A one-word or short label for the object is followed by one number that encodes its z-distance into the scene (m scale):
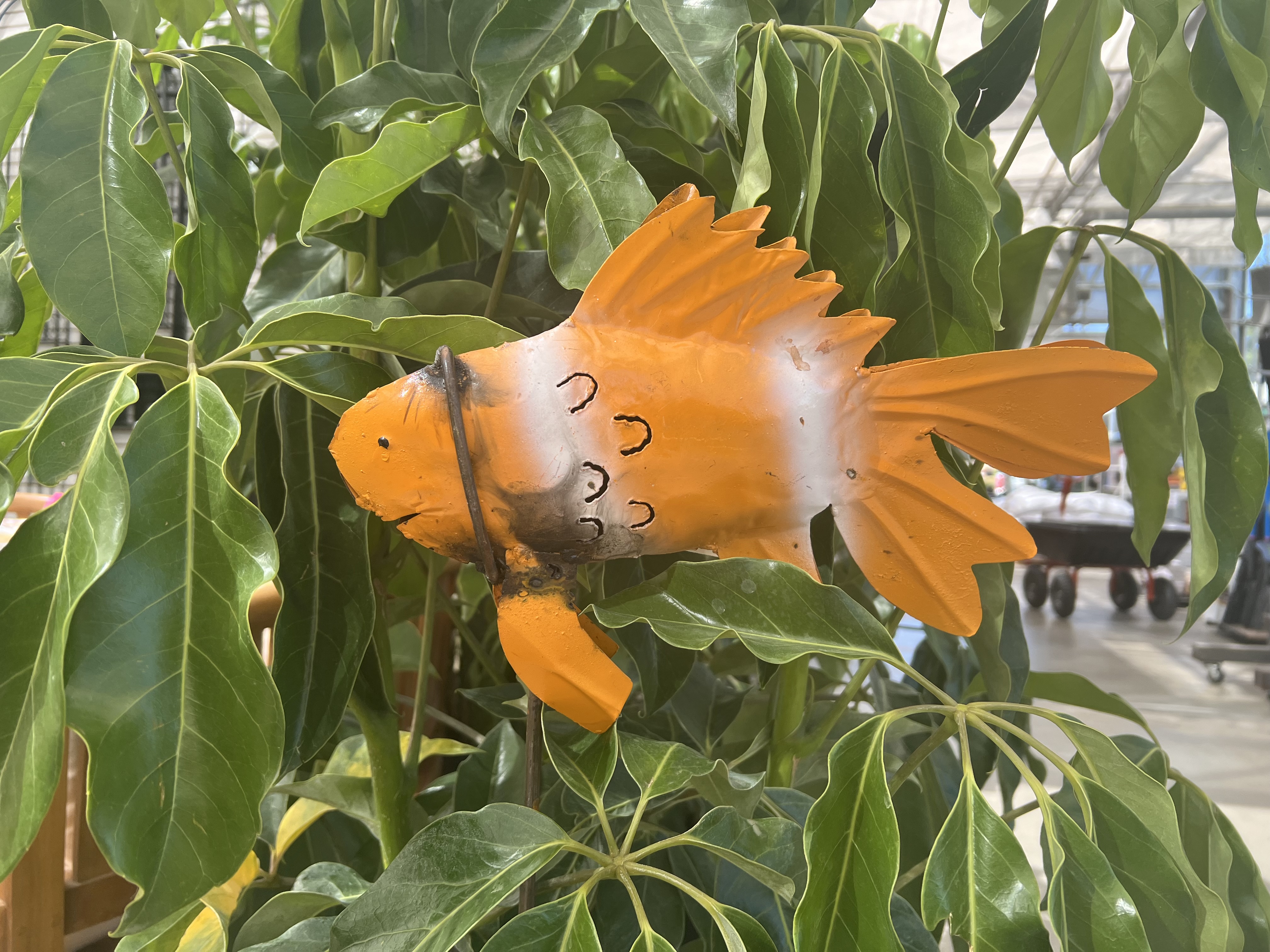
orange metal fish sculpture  0.43
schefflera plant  0.41
